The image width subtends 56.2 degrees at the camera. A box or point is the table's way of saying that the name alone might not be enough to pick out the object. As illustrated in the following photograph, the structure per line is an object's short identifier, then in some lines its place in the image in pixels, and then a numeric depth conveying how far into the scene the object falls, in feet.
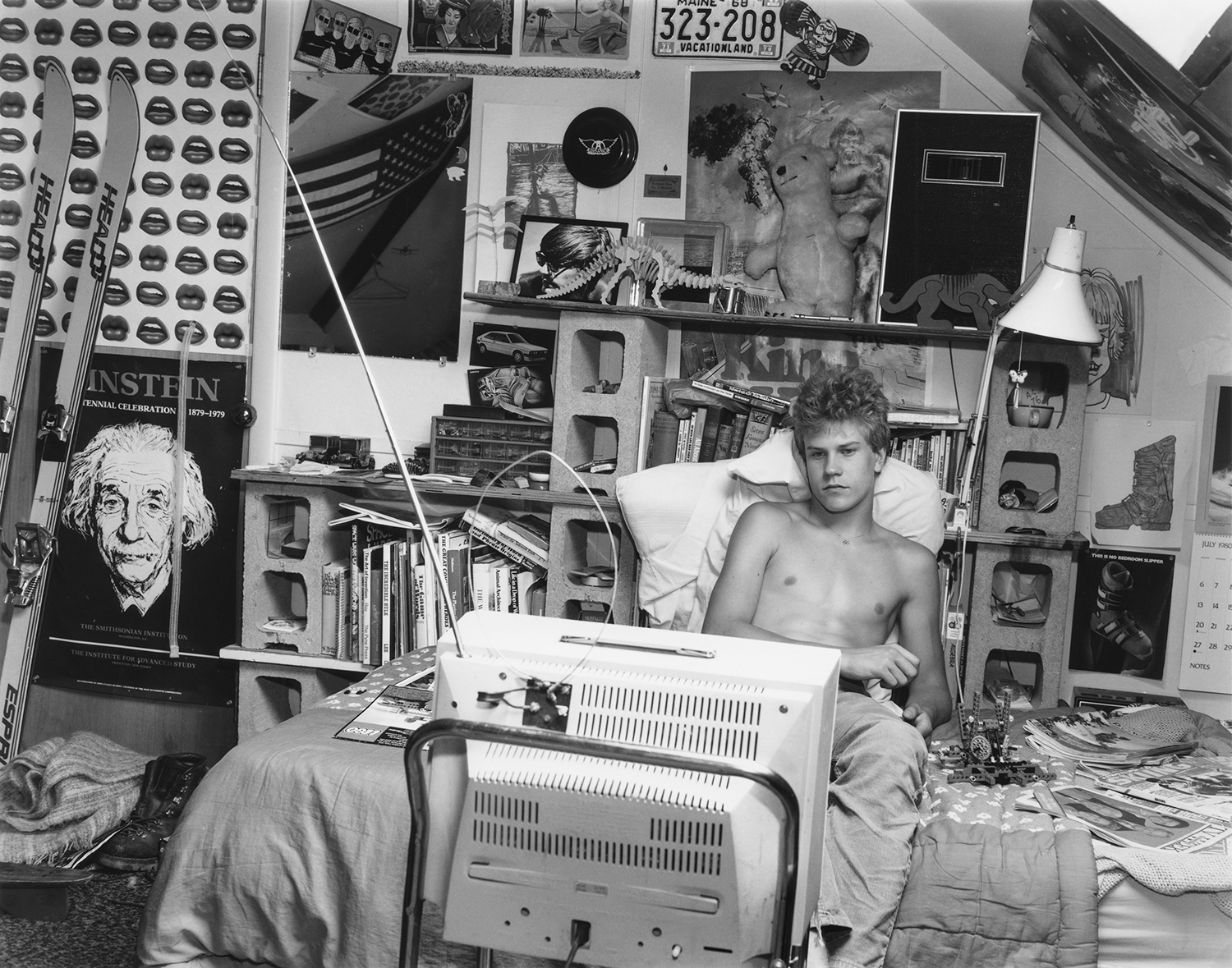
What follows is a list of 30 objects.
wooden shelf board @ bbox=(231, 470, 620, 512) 9.51
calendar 9.64
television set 3.77
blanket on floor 8.87
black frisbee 10.25
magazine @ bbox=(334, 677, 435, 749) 7.00
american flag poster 10.59
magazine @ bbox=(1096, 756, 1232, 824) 6.91
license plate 9.98
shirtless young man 8.20
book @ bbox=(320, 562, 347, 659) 10.12
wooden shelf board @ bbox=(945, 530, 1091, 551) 8.99
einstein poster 11.02
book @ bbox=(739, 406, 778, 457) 9.65
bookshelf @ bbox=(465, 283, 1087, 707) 9.06
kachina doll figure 9.84
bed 6.06
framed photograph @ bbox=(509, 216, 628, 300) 9.90
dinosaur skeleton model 9.68
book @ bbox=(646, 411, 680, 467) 9.72
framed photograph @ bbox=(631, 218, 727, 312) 9.86
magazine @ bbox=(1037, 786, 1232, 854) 6.32
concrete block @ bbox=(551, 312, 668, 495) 9.58
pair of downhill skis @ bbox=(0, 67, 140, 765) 10.39
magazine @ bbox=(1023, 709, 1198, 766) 7.73
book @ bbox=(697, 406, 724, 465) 9.73
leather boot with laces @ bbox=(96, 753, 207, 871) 9.00
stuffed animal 9.90
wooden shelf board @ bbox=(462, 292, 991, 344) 9.35
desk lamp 8.09
